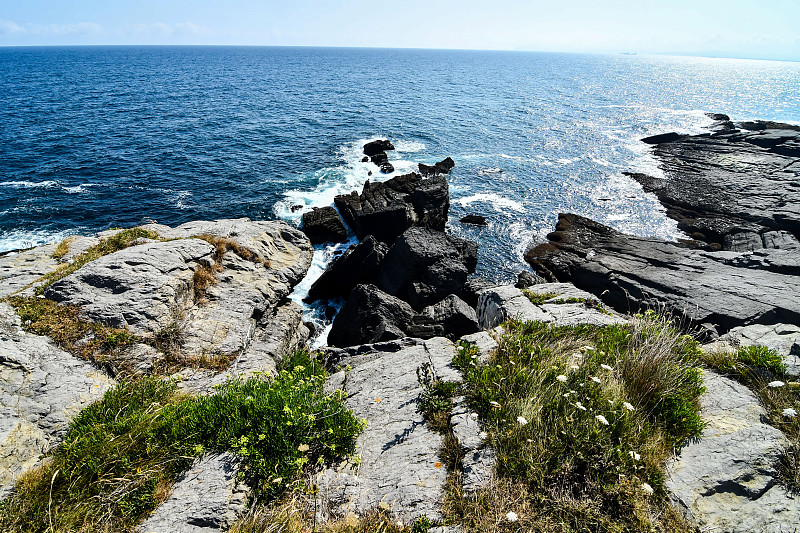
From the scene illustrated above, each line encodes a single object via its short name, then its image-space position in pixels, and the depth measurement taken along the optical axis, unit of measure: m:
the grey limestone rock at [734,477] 4.64
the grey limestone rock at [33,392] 6.16
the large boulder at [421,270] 19.81
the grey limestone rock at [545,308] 11.19
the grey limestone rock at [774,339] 7.45
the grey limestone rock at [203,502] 4.95
